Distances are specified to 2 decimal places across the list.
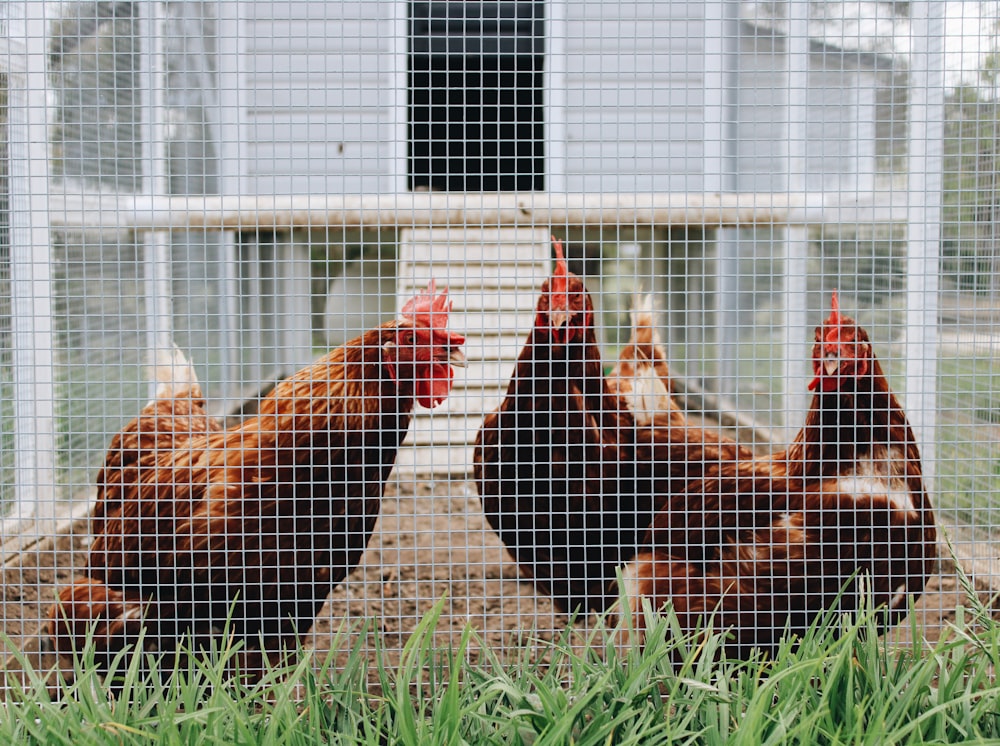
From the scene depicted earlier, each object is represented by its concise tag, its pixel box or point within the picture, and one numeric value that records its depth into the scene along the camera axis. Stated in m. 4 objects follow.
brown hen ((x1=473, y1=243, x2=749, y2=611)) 2.29
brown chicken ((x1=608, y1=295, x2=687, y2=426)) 2.51
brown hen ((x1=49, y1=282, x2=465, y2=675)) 2.11
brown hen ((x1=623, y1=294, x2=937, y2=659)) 2.12
